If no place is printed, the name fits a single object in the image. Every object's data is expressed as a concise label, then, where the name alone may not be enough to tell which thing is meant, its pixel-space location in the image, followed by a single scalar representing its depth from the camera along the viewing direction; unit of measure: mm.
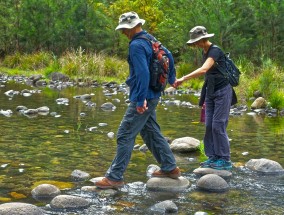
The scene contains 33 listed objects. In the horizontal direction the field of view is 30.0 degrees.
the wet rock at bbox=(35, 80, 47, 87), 24483
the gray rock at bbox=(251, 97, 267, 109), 15625
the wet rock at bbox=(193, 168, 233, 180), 7168
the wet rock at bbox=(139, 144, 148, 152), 8891
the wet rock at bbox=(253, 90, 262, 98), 16988
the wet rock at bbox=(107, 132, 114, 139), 10038
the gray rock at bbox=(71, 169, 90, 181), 6879
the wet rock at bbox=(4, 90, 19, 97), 18642
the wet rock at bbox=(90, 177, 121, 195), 6183
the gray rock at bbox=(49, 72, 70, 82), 26219
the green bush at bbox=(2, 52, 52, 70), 32125
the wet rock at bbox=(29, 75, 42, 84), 25712
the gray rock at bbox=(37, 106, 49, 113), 13749
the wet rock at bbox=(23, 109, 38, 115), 13406
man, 6059
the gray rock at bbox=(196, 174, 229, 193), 6434
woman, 7395
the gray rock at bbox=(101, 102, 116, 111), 15122
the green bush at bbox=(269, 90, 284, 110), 15242
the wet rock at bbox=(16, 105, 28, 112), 14044
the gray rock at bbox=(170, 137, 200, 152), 8852
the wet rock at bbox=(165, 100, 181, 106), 16959
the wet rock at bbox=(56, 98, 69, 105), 16266
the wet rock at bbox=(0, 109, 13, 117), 13133
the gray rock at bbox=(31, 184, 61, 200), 5996
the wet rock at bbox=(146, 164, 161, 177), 7220
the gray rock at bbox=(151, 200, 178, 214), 5512
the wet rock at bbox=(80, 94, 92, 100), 18000
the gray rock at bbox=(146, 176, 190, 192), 6465
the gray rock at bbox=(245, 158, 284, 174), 7399
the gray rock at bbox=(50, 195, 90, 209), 5594
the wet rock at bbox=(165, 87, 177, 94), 21406
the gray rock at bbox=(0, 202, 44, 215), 5109
